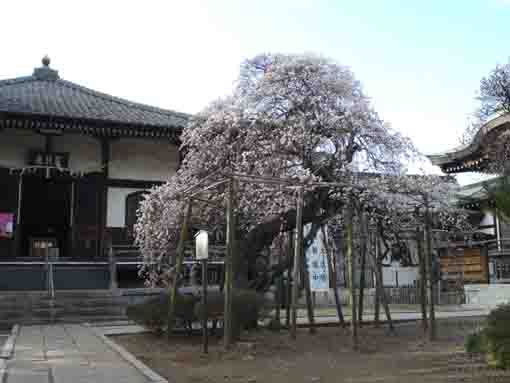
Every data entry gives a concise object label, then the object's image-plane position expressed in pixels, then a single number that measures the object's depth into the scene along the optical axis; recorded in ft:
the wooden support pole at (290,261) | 40.48
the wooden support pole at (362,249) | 39.17
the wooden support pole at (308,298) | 38.76
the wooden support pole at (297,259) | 31.62
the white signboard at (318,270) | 57.06
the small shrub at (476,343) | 23.83
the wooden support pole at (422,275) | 36.85
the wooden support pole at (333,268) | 41.50
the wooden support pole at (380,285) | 37.39
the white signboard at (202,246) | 30.66
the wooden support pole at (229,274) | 30.17
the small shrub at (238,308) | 33.65
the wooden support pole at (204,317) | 30.91
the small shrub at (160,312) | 37.35
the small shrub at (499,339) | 22.33
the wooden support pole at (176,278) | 34.81
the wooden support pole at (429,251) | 36.19
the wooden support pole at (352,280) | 31.09
